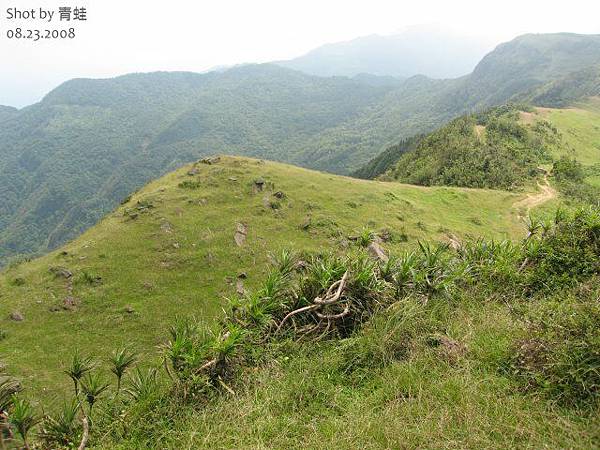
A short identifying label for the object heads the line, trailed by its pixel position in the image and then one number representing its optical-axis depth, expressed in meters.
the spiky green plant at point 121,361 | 5.74
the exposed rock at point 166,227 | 31.13
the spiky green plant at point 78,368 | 5.62
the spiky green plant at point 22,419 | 4.70
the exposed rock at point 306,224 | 31.67
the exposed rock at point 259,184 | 36.99
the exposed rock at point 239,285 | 25.25
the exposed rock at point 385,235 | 29.62
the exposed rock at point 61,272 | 26.52
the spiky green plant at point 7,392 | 4.99
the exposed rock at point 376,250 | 23.62
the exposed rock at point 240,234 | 29.99
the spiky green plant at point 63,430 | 5.14
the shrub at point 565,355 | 4.18
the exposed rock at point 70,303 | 24.17
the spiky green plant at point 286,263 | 7.78
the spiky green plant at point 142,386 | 5.41
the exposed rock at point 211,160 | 41.94
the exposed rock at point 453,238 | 30.25
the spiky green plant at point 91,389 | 5.56
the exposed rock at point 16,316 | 23.09
